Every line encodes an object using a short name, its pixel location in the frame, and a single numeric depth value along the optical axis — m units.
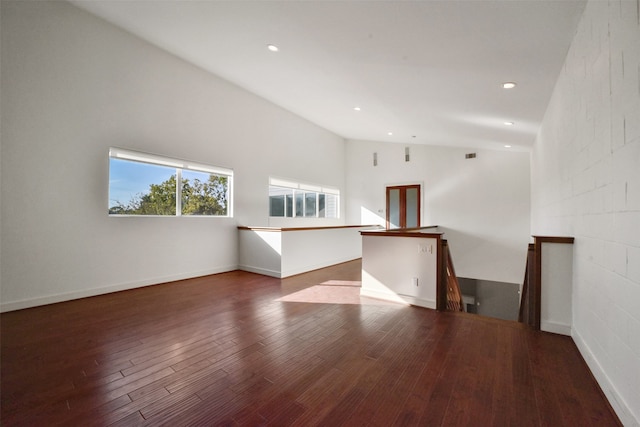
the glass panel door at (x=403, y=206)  8.30
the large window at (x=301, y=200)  7.03
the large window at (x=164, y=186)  4.25
